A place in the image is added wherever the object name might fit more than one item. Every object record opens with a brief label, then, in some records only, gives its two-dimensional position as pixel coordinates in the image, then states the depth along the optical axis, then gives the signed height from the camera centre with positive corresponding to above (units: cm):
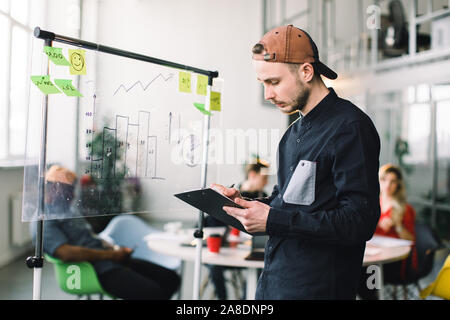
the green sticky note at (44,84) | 154 +28
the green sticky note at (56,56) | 155 +38
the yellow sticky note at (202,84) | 227 +43
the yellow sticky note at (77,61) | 165 +39
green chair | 274 -75
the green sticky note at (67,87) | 160 +28
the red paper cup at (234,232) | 318 -49
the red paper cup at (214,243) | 266 -48
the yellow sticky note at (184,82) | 218 +42
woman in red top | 321 -40
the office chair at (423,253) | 323 -63
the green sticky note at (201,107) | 226 +30
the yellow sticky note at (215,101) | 234 +35
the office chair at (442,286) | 271 -72
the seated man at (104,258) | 264 -62
